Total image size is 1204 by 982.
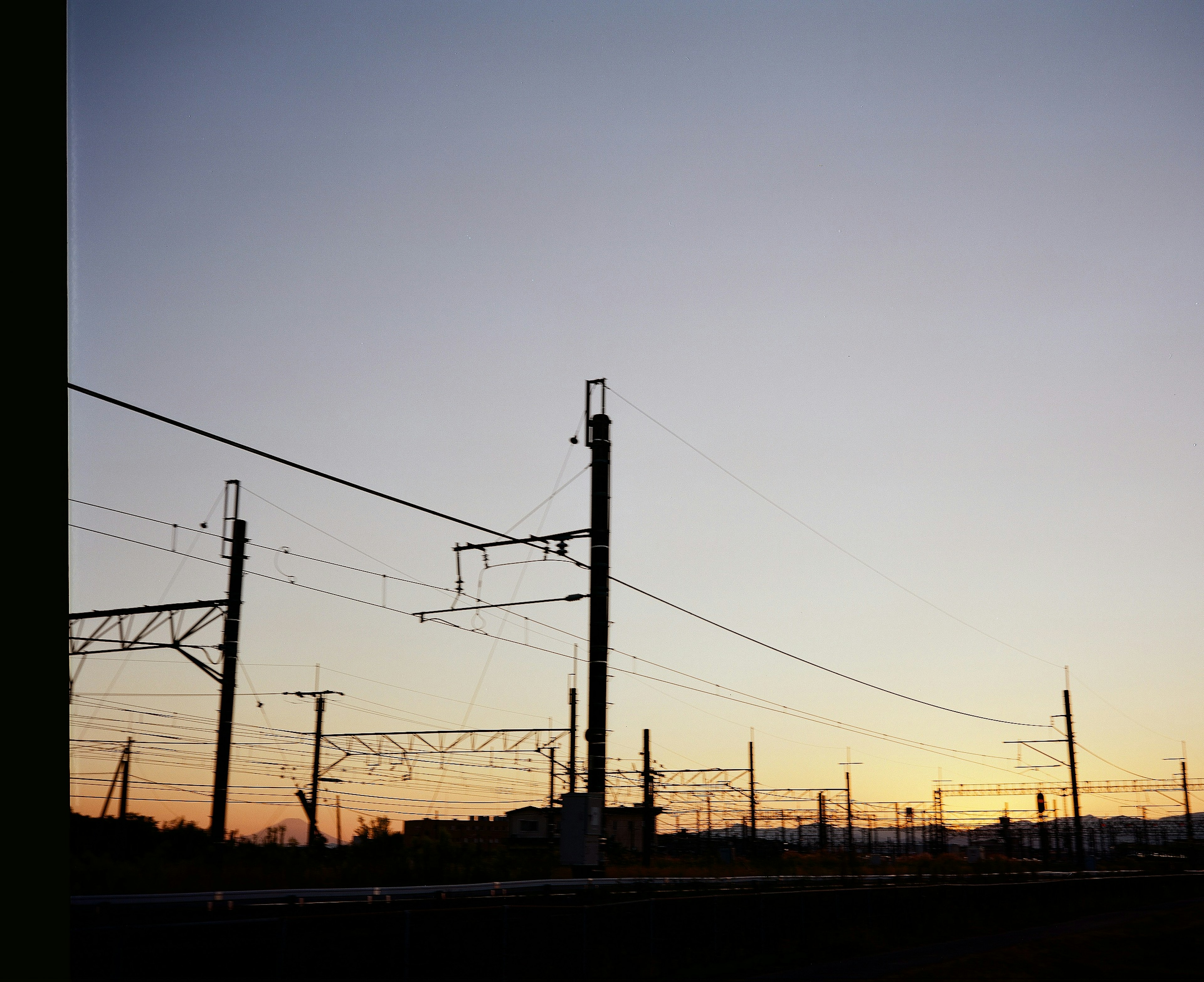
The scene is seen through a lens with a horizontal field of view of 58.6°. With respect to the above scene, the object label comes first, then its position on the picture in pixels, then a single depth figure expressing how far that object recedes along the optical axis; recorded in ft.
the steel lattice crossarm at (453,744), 190.08
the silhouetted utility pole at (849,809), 205.87
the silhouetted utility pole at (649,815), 172.24
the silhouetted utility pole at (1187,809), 275.94
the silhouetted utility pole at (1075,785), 212.84
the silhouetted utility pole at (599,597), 75.20
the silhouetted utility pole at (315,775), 176.14
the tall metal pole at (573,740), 186.39
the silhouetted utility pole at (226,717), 93.71
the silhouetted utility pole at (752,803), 249.14
